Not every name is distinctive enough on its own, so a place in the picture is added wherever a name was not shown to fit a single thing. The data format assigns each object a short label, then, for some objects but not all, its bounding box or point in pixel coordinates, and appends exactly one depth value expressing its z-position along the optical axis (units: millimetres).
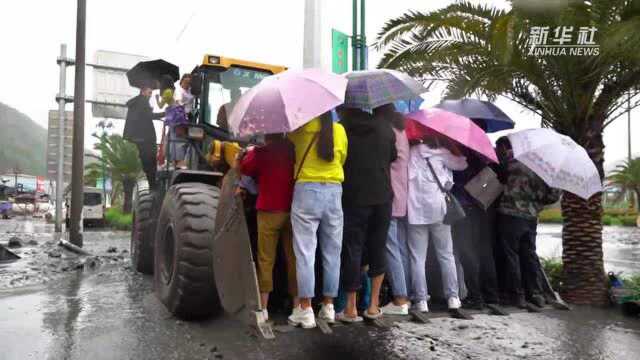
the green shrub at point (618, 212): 42447
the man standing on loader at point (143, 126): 8539
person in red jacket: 4762
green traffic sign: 10680
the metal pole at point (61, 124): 19438
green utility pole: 10820
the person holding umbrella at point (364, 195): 4797
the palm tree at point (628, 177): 40625
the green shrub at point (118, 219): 29642
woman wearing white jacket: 5281
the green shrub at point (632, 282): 8741
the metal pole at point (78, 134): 14836
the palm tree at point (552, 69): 7695
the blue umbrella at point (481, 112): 6184
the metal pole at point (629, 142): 42322
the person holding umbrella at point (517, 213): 5859
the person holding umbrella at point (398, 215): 5156
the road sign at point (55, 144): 20688
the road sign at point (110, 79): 20734
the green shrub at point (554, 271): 9250
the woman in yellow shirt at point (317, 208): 4613
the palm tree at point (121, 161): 36031
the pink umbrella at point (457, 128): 5254
